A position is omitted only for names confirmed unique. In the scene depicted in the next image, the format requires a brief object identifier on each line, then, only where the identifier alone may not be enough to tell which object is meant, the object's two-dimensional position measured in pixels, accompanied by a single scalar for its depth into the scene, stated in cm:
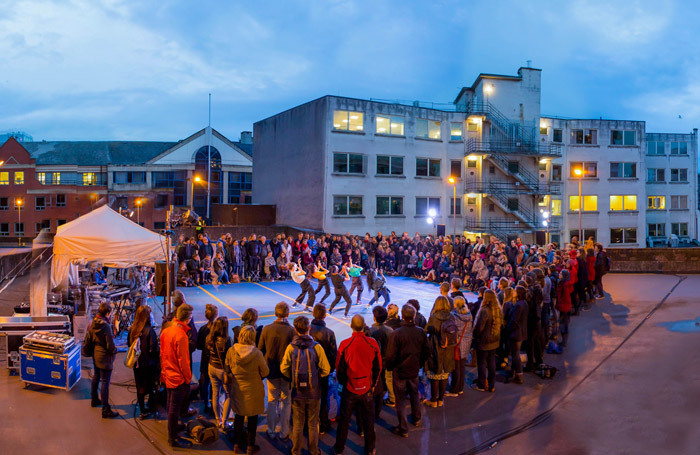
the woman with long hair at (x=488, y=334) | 909
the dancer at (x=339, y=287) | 1502
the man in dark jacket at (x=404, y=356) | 737
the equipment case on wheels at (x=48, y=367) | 898
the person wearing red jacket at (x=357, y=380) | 671
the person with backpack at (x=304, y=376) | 657
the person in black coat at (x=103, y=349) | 791
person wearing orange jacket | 704
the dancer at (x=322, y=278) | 1608
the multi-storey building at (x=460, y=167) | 3412
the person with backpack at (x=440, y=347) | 832
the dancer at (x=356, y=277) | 1621
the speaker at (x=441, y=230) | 2652
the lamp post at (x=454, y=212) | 3694
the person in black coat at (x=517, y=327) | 948
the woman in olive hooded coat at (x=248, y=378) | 661
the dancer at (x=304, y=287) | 1571
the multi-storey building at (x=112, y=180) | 5512
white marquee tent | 1288
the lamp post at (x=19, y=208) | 5409
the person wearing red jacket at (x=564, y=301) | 1249
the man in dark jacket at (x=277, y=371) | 722
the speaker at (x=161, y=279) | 1113
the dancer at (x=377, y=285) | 1554
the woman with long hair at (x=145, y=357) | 770
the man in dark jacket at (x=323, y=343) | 744
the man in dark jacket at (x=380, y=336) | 757
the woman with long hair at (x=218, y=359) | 729
